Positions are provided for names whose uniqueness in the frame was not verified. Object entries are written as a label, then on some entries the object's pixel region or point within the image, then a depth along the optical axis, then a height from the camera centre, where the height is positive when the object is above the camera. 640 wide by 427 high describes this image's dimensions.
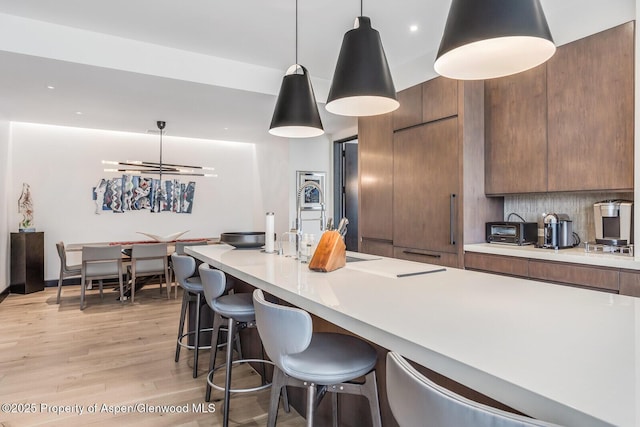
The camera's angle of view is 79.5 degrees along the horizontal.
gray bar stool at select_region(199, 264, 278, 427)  2.09 -0.52
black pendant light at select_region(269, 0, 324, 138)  2.59 +0.73
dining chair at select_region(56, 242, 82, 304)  4.90 -0.72
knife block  2.01 -0.22
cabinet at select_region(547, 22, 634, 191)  2.52 +0.69
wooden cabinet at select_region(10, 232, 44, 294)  5.43 -0.67
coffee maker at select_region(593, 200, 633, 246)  2.60 -0.08
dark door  6.29 +0.48
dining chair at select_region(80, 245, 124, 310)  4.81 -0.64
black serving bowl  3.16 -0.22
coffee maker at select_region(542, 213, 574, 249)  2.90 -0.16
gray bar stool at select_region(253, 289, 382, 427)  1.29 -0.53
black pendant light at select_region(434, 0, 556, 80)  1.34 +0.68
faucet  2.61 -0.08
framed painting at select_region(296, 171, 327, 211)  6.21 +0.39
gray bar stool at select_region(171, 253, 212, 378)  2.75 -0.52
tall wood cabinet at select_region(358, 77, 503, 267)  3.37 +0.35
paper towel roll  2.86 -0.16
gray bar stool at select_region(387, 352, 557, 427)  0.64 -0.35
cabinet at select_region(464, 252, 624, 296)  2.31 -0.42
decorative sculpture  5.59 +0.07
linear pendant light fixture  6.14 +0.77
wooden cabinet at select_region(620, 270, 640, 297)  2.26 -0.43
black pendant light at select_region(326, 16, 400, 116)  2.00 +0.76
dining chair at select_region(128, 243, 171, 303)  5.08 -0.64
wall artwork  6.30 +0.33
